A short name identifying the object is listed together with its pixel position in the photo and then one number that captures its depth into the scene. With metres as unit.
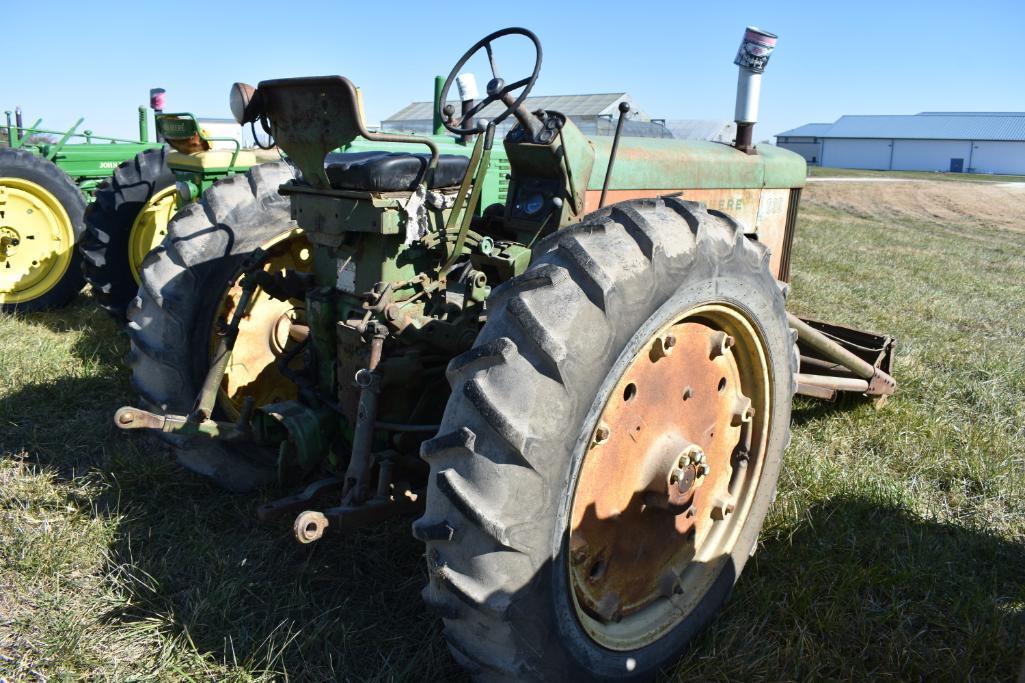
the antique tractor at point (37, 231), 6.27
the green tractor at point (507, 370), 1.80
